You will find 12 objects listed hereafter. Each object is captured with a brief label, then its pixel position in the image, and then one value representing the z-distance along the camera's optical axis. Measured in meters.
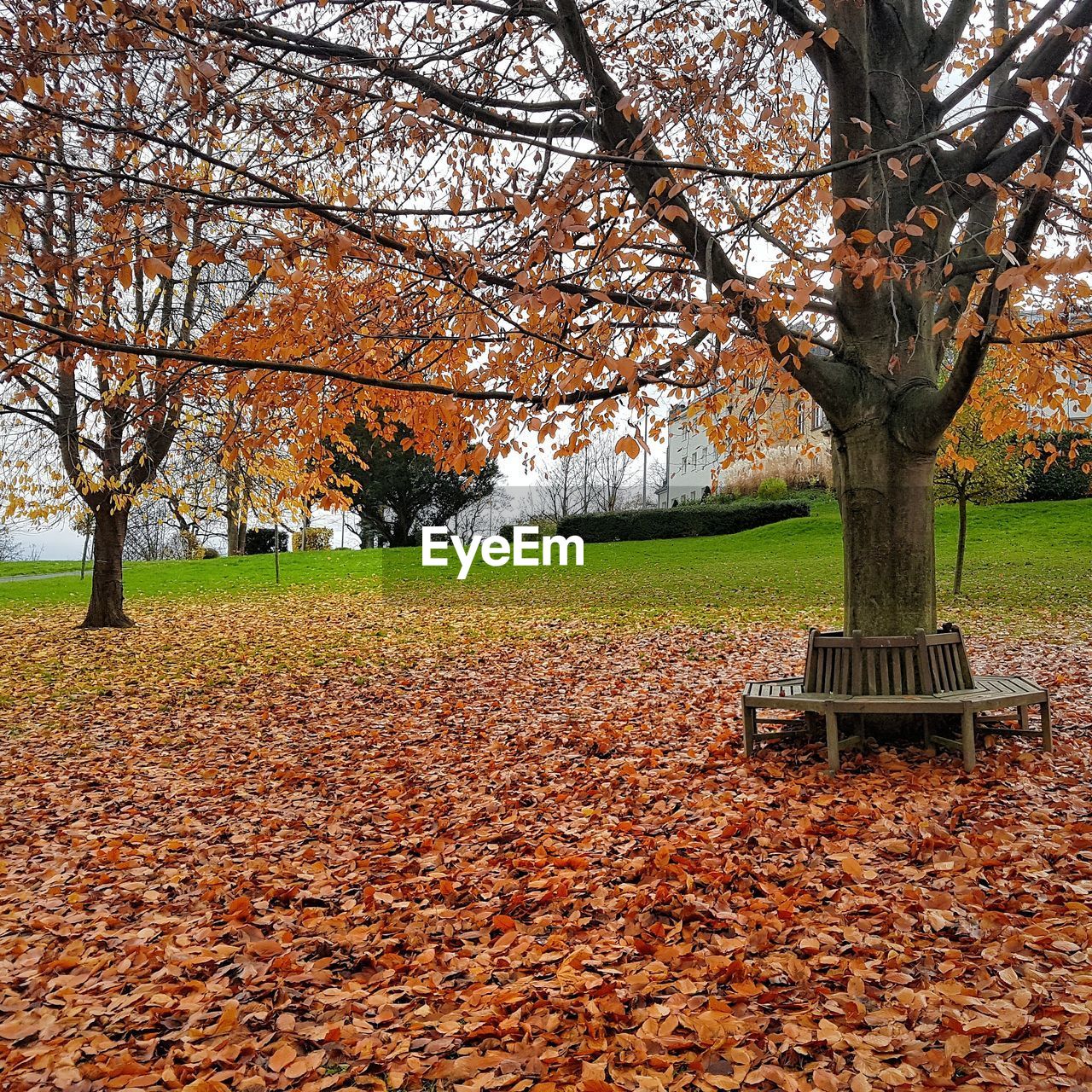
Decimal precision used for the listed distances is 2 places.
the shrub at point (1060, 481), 26.67
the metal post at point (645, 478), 45.38
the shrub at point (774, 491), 34.59
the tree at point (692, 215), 4.23
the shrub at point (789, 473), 35.62
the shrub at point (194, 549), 31.67
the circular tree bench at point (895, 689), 5.22
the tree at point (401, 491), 35.50
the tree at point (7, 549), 34.97
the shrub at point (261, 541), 35.88
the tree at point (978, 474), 14.70
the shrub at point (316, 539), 37.66
